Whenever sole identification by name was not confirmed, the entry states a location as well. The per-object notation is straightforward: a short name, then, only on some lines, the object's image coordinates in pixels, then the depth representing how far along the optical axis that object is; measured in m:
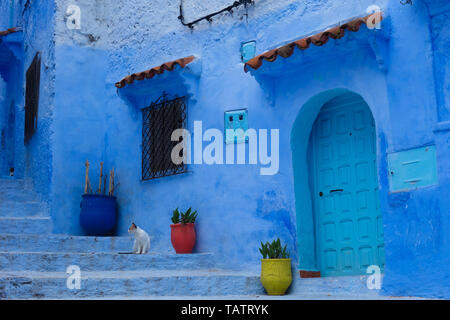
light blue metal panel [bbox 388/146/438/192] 5.90
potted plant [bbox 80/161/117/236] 8.90
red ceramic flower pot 7.96
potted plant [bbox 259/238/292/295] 6.61
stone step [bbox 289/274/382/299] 6.22
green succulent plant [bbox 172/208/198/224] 8.02
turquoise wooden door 6.90
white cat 7.86
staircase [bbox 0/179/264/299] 5.79
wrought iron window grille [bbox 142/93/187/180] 8.77
